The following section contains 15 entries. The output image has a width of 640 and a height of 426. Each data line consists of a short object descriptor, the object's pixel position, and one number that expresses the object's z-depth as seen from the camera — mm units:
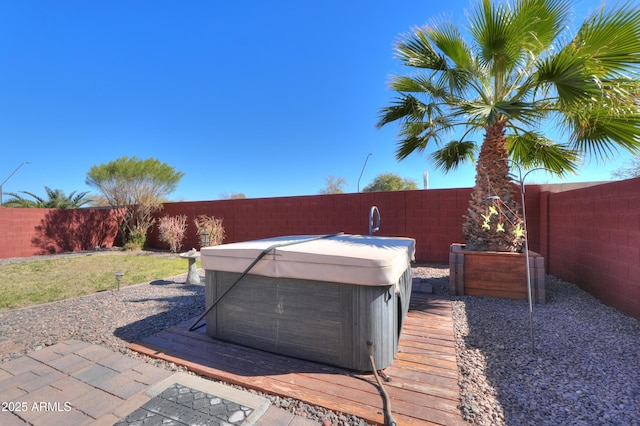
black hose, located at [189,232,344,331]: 1870
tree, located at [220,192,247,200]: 25403
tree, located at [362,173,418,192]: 20625
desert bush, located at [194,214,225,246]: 7375
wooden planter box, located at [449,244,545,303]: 3209
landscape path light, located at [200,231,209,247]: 4802
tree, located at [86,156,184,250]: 9703
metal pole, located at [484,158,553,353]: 2037
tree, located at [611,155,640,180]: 9320
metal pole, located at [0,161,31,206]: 11947
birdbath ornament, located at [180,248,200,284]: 4527
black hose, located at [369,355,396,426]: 1267
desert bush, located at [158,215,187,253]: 8594
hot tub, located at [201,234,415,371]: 1665
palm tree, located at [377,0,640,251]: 2646
